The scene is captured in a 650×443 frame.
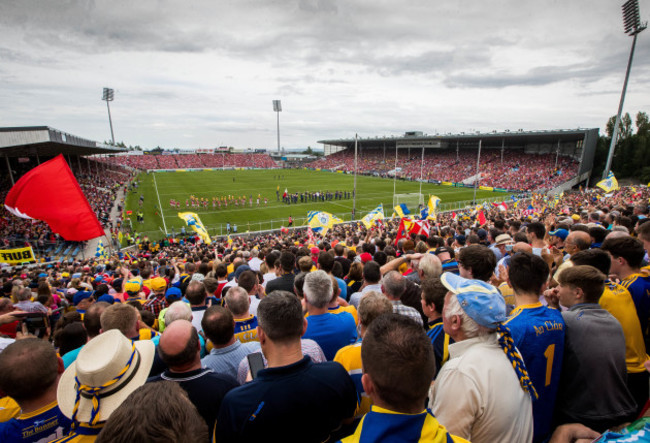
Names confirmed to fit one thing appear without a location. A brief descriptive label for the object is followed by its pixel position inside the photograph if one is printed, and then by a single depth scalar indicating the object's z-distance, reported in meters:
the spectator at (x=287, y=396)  1.96
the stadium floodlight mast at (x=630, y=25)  32.06
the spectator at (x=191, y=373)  2.47
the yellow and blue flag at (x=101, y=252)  15.82
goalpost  40.25
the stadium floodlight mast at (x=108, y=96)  86.19
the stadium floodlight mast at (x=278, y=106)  128.38
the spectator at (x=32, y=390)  2.40
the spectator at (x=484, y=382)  2.03
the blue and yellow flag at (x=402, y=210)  20.38
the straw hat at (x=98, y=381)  2.10
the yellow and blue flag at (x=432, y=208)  20.48
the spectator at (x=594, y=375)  2.64
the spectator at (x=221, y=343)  3.12
